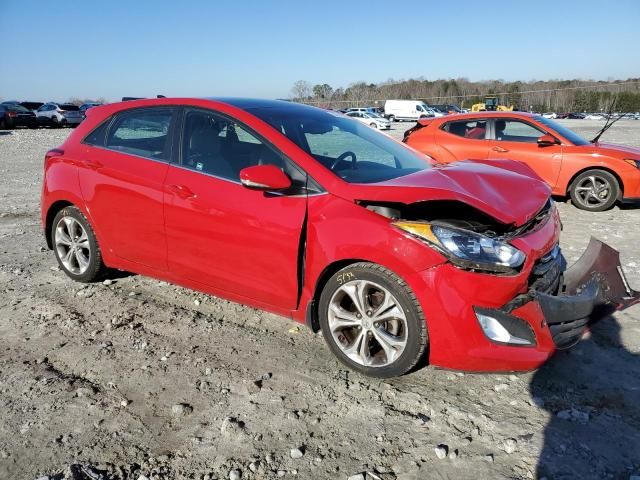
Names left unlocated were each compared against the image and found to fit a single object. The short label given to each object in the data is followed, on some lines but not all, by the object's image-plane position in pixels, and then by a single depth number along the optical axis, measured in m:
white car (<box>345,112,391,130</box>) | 37.69
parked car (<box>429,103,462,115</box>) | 58.52
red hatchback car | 2.83
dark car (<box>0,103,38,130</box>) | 30.19
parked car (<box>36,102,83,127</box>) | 33.25
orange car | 7.80
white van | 52.28
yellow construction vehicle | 46.50
